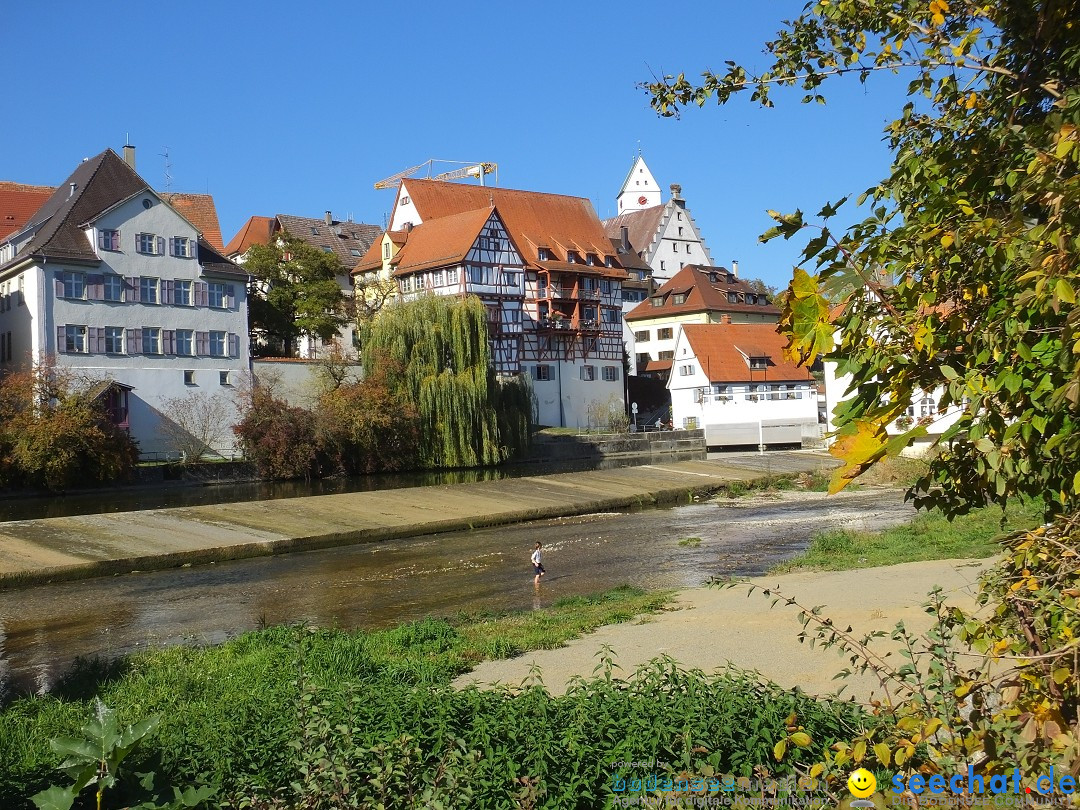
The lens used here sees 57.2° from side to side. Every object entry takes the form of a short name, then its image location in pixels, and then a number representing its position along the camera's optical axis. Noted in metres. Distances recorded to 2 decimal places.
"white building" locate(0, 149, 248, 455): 47.72
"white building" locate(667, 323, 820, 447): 68.69
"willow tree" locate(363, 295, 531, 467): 51.94
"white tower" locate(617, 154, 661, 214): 116.25
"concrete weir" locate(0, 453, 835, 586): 25.95
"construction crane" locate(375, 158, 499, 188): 112.94
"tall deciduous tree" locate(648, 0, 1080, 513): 3.36
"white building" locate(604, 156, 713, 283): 100.50
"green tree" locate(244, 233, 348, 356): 60.81
